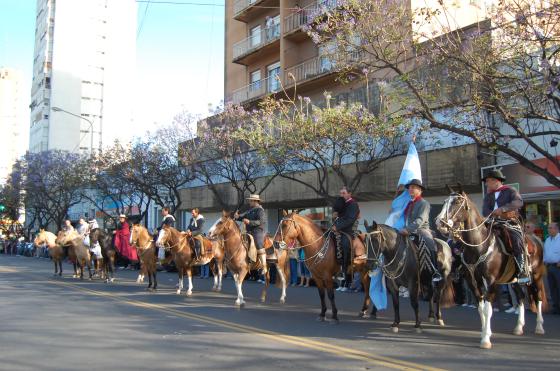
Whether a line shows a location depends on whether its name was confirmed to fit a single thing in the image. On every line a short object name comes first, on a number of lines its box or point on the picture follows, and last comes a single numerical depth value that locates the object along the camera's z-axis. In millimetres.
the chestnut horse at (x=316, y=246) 10844
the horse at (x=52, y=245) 21969
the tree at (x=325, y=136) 17156
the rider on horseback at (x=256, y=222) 14219
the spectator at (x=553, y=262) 12555
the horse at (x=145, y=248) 16547
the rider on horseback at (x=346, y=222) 11016
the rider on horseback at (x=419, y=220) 9578
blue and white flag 10711
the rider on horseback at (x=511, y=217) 8812
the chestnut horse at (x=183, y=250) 15750
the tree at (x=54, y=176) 40281
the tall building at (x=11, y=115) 128875
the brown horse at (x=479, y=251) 8258
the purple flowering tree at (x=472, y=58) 11547
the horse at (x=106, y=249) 19859
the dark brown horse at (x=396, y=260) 9531
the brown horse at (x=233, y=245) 13664
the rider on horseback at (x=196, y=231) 16109
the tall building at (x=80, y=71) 76625
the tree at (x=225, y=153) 24184
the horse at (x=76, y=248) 20719
